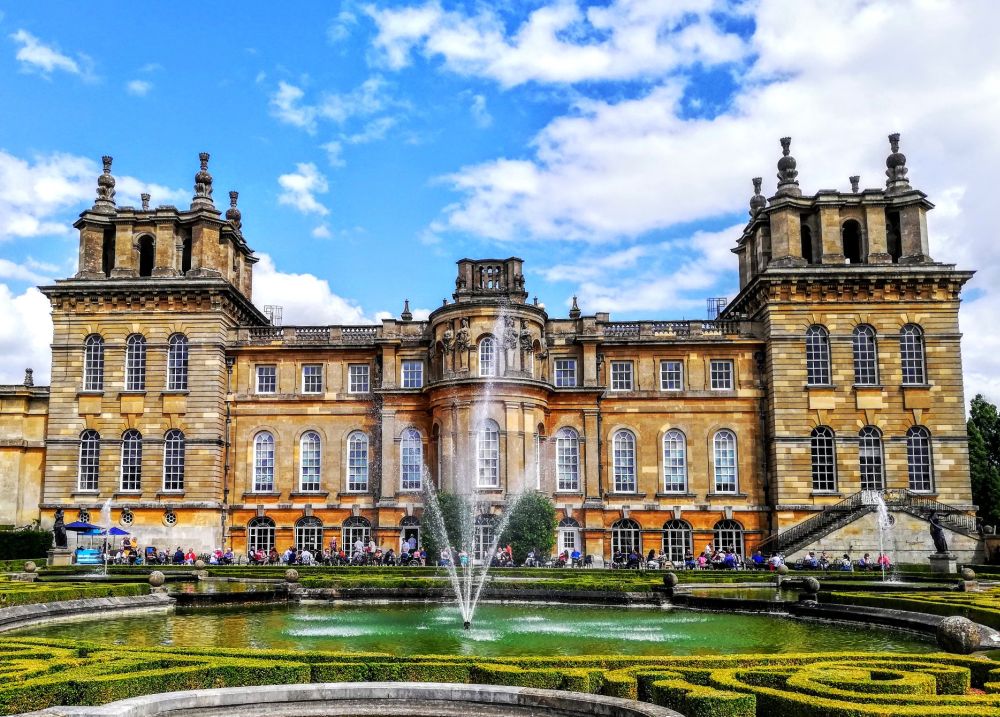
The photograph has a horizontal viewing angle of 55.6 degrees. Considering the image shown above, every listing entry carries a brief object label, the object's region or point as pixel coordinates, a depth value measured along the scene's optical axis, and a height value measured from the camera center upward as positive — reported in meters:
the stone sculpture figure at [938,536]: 28.55 -1.53
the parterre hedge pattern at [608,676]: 9.26 -2.07
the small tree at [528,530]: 36.06 -1.46
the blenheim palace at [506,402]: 38.03 +3.69
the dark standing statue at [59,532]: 32.78 -1.15
